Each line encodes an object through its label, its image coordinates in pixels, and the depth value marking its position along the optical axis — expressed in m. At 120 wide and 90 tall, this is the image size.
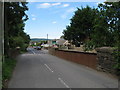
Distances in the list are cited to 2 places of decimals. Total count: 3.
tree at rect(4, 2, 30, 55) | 10.85
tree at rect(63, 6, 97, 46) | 23.75
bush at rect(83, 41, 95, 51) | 8.31
